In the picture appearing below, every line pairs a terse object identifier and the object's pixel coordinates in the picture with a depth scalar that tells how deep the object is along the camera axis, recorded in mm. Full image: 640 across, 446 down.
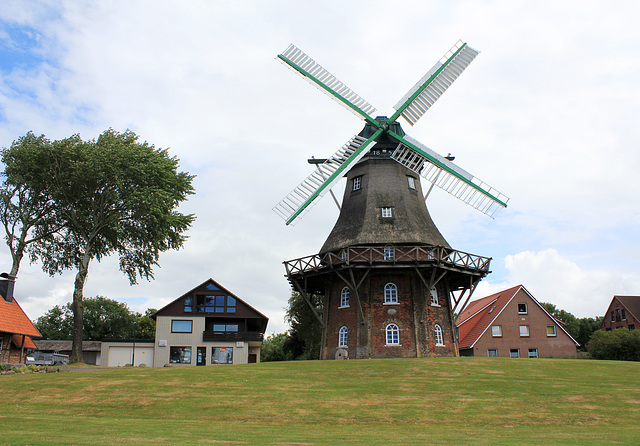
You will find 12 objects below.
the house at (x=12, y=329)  31688
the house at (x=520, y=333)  40875
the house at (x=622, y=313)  56219
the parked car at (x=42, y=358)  38438
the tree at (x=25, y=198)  30516
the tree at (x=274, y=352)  64875
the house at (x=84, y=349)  55566
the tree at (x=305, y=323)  45812
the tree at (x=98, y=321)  72312
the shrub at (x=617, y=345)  35938
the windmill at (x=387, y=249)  27719
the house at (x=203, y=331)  42438
